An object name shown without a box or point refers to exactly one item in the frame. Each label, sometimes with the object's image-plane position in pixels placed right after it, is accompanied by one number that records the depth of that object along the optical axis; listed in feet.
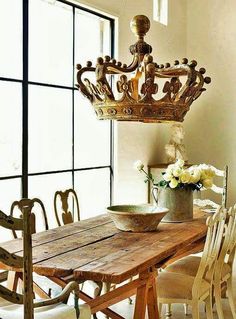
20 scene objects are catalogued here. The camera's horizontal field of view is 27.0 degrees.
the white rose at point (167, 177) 11.99
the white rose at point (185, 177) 11.92
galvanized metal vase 12.06
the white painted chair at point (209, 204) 13.47
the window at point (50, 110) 14.19
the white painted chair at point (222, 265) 10.53
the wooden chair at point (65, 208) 12.76
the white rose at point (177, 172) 11.94
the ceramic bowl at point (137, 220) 10.51
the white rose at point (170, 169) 12.00
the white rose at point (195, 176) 12.03
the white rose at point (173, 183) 11.94
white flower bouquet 11.95
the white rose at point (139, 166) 11.62
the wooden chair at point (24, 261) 6.23
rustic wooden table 7.79
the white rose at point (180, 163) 12.19
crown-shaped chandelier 9.73
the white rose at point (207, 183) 12.09
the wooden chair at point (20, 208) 10.56
